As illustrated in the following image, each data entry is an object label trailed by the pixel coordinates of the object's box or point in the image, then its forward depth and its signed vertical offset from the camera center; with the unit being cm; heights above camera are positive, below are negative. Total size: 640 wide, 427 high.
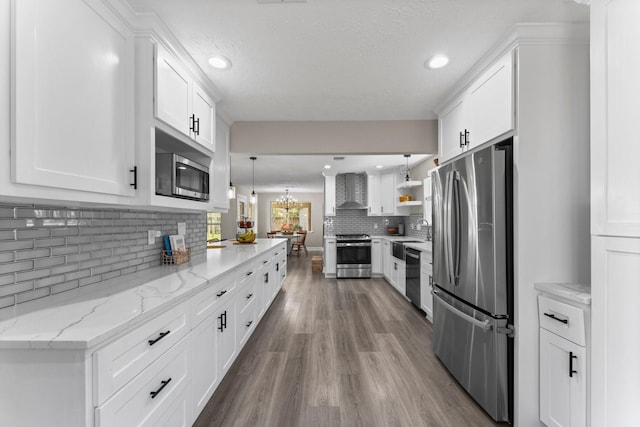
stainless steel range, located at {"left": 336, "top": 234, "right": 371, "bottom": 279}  611 -91
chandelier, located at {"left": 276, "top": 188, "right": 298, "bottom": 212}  1132 +50
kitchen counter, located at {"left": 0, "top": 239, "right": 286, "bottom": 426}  90 -51
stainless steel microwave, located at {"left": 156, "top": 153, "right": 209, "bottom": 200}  176 +25
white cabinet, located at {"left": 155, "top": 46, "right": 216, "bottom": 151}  168 +77
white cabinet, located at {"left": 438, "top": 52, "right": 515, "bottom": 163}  178 +75
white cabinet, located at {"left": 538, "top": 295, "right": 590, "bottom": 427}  139 -77
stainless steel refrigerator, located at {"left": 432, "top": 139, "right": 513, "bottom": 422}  174 -40
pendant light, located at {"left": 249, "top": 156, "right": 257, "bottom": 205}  551 +100
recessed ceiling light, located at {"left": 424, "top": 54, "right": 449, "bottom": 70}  198 +108
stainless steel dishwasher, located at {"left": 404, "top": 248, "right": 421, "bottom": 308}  390 -85
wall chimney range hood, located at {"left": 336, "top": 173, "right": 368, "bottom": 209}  666 +56
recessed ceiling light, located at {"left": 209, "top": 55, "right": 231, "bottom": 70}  200 +109
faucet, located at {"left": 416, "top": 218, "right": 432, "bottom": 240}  480 -16
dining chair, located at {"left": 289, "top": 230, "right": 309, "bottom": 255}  1008 -103
